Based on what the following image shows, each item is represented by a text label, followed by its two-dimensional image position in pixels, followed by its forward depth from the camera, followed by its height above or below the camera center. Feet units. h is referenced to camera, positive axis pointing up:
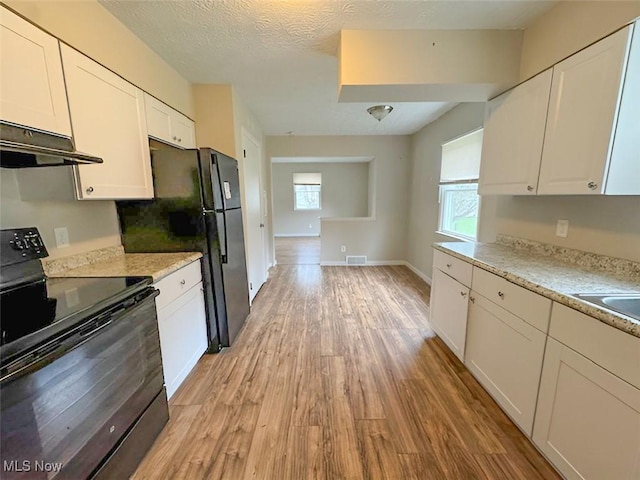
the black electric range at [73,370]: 2.70 -2.09
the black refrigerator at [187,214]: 6.72 -0.36
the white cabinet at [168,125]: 6.81 +2.14
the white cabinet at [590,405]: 3.17 -2.76
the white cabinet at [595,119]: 4.20 +1.38
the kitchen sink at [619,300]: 3.76 -1.42
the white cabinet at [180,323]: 5.44 -2.79
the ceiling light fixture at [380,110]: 9.84 +3.30
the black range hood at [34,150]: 3.21 +0.65
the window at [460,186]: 10.17 +0.57
